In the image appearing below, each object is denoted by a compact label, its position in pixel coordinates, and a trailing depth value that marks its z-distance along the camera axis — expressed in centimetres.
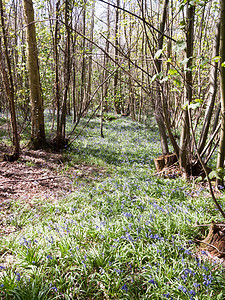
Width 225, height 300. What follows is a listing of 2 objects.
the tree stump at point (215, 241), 271
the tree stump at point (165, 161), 592
